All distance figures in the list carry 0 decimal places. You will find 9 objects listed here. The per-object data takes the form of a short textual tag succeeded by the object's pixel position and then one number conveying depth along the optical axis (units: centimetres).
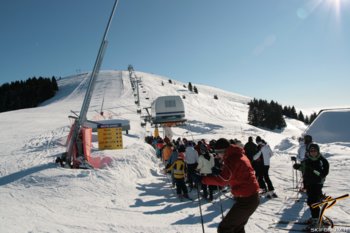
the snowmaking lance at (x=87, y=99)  1156
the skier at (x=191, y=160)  995
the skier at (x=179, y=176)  918
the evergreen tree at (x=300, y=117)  8791
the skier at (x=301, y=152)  955
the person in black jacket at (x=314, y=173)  592
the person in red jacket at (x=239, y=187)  411
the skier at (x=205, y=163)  854
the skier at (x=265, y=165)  882
